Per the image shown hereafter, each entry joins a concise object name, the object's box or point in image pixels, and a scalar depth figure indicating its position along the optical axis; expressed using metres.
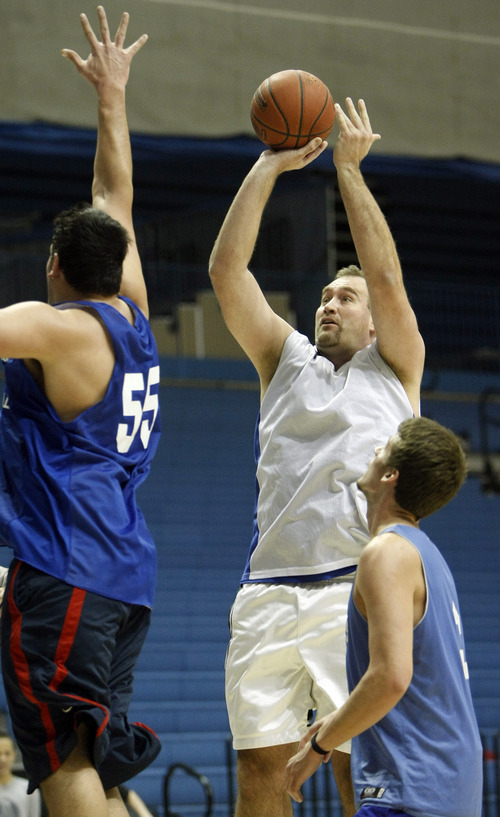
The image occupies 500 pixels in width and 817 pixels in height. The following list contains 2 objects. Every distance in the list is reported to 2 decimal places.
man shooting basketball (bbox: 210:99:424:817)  7.29
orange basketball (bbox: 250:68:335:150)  8.44
